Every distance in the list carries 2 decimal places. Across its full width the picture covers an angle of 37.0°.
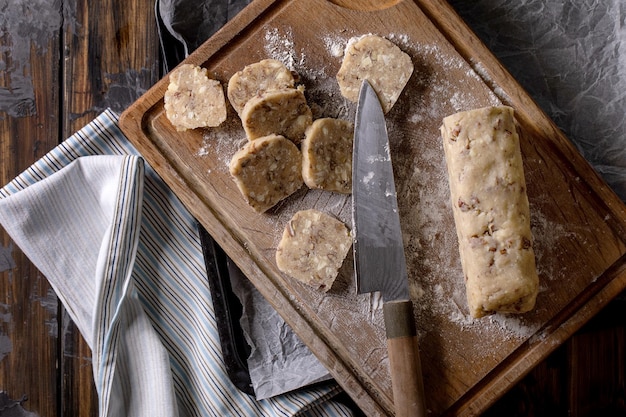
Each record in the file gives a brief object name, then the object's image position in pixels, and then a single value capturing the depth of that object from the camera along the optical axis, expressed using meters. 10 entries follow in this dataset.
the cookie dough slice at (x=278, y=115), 0.75
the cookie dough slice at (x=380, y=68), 0.76
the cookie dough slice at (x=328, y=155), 0.75
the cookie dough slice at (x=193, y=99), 0.76
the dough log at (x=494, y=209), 0.71
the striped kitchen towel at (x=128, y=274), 0.81
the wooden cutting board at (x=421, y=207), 0.77
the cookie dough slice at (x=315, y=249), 0.76
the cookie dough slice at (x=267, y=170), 0.75
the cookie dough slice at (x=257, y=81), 0.76
